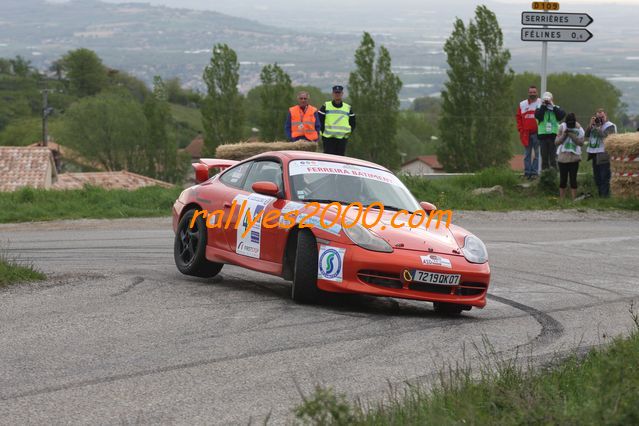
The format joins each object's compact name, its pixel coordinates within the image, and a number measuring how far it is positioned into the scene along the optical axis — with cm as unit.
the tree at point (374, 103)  9094
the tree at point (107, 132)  12588
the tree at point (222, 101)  9731
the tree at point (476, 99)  8019
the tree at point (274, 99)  9456
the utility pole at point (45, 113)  9906
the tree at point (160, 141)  12112
